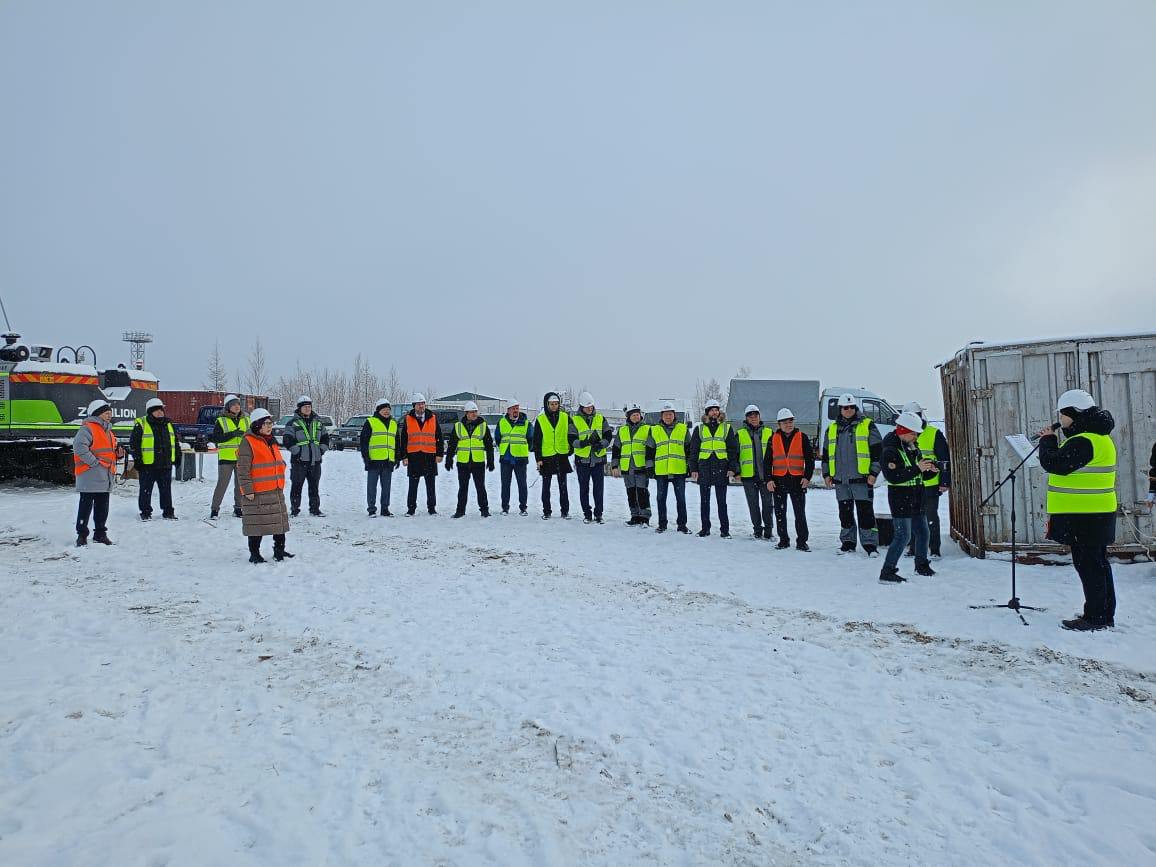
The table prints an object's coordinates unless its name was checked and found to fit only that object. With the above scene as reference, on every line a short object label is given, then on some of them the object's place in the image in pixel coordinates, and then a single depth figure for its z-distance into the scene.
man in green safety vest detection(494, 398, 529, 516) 11.49
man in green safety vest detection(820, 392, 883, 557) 8.41
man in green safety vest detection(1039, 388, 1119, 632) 5.38
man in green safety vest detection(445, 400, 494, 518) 11.34
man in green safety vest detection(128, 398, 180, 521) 10.90
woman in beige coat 7.62
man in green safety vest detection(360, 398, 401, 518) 11.35
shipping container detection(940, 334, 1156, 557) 7.55
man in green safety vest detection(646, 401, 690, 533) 10.40
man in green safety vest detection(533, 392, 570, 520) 11.28
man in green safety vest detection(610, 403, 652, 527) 10.83
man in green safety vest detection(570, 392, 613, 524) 11.09
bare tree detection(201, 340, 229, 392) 63.16
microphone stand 5.86
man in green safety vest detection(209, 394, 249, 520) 10.59
